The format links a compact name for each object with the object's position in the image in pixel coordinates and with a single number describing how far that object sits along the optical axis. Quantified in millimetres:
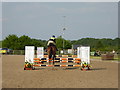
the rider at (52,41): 18923
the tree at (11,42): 91900
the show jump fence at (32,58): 18375
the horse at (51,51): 19250
